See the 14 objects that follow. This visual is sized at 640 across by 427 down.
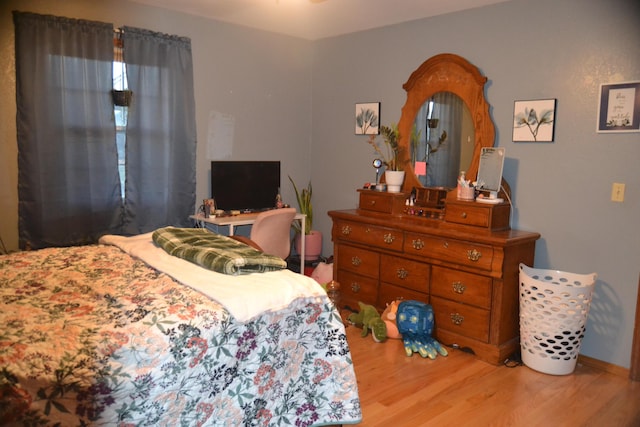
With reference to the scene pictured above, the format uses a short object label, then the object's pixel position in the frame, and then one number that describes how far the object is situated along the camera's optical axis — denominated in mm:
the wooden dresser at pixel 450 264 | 3043
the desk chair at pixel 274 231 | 3770
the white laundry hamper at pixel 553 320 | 2844
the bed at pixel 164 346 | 1403
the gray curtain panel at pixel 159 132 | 3770
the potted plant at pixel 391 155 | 3846
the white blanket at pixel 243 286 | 1778
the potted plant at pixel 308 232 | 4719
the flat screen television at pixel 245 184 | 4188
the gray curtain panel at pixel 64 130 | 3336
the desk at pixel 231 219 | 3871
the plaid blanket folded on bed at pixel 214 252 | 2066
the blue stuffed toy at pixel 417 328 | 3167
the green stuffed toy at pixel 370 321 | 3301
